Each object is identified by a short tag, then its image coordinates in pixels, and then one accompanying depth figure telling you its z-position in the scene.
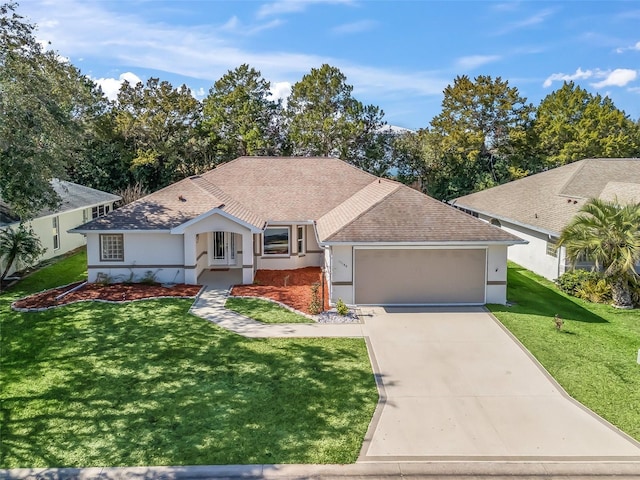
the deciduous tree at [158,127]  36.75
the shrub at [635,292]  17.06
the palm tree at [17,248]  19.55
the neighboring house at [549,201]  20.65
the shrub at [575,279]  18.47
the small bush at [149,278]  19.05
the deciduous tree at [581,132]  40.34
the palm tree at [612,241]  16.53
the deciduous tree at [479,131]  39.22
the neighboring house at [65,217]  21.97
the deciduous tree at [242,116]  38.75
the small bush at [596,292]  17.73
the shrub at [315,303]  15.63
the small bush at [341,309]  15.45
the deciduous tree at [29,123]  15.40
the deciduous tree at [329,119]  38.58
